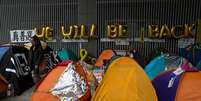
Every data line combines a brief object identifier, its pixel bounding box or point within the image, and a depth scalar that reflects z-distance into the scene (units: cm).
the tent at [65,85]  271
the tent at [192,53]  593
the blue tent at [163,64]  409
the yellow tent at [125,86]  240
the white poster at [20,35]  762
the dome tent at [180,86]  261
